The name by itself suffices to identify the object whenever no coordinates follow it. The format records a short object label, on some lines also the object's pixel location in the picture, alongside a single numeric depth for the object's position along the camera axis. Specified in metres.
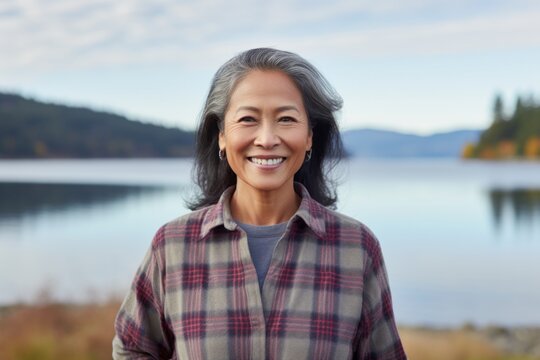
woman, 2.02
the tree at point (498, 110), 76.50
